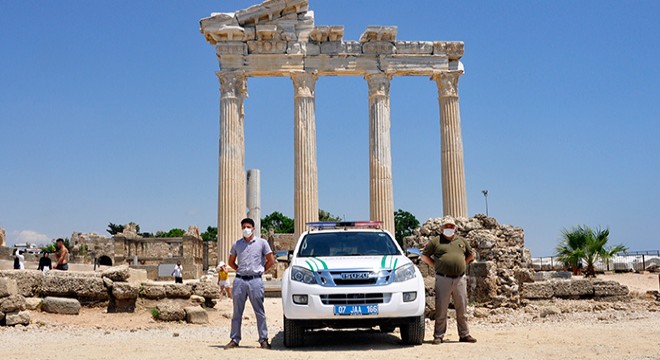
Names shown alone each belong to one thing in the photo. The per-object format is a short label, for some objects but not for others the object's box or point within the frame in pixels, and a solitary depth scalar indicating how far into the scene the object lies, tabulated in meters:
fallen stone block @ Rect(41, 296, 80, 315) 13.24
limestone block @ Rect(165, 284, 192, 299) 14.48
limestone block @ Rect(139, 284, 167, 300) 14.38
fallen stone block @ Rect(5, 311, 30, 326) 11.95
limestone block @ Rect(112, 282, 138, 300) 13.88
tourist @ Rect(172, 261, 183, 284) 26.02
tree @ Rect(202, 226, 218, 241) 89.06
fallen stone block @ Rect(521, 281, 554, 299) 16.09
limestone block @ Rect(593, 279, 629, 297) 16.52
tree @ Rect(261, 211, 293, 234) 90.62
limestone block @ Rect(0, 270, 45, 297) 13.45
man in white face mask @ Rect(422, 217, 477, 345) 9.88
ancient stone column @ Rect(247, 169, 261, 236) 33.80
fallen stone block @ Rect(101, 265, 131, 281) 14.23
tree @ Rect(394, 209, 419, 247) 86.38
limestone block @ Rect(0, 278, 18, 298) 11.93
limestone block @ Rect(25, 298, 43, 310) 13.03
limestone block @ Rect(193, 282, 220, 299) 14.91
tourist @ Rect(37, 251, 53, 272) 19.94
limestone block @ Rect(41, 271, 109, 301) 13.66
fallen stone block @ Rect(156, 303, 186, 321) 13.50
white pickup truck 9.12
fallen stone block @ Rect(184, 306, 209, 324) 13.59
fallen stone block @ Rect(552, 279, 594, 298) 16.33
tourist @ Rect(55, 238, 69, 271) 16.81
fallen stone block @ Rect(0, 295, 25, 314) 11.94
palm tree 27.83
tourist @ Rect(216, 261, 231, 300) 22.44
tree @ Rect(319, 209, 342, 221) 87.39
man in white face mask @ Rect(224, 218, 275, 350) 9.72
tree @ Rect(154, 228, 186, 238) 90.50
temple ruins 29.12
